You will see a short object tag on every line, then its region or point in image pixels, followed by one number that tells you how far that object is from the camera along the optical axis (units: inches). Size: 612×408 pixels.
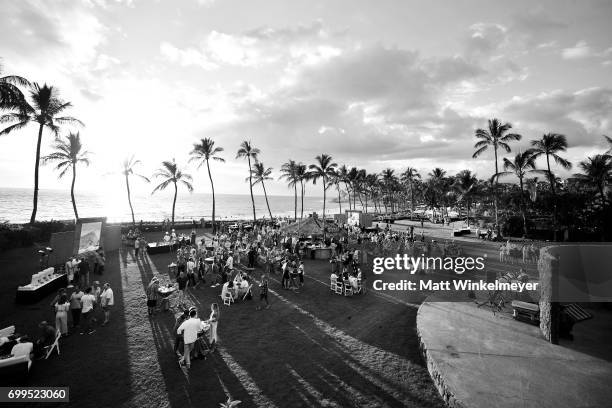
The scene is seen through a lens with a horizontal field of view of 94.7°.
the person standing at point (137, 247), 872.1
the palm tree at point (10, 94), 625.8
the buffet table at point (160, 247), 941.2
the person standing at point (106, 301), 419.8
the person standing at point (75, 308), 405.5
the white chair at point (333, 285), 591.8
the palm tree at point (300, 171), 2014.8
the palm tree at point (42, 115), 985.5
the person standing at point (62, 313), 376.8
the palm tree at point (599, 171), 1106.7
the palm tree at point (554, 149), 1177.4
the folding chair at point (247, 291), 538.7
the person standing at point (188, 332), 308.9
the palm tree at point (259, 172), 1897.1
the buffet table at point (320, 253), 919.7
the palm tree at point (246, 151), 1737.2
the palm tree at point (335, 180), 2300.0
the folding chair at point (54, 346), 333.7
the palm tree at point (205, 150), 1583.3
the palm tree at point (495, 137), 1286.9
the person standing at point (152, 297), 454.3
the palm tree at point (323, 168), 1898.4
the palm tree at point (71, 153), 1272.1
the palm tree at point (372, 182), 3214.1
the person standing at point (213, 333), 354.3
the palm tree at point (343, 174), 2406.5
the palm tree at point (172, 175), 1620.3
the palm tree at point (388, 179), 3038.9
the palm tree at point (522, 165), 1283.2
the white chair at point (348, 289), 569.0
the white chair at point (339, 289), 578.8
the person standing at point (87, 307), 407.2
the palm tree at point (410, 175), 3045.0
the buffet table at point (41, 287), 493.7
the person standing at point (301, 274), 626.2
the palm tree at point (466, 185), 1871.3
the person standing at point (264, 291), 498.9
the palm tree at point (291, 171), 2039.0
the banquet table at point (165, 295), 484.4
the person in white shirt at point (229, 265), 634.2
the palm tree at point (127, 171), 1587.1
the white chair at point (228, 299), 514.6
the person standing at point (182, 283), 534.0
